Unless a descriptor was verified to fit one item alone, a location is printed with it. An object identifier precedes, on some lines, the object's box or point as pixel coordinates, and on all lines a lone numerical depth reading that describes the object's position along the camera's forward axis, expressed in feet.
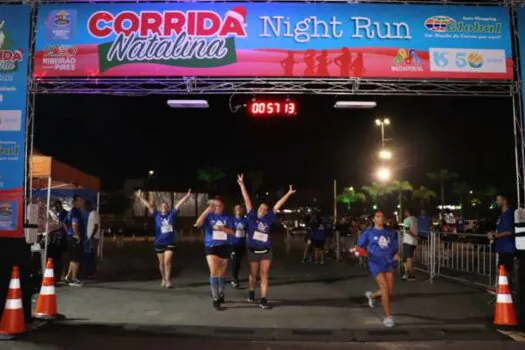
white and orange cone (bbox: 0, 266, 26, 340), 24.06
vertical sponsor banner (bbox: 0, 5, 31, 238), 27.89
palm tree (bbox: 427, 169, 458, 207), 189.18
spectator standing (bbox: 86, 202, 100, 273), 44.68
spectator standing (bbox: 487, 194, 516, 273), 32.30
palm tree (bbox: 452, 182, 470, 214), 210.20
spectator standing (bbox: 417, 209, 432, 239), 47.60
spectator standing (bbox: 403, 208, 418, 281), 43.88
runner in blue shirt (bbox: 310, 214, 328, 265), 55.47
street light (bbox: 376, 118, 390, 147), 95.52
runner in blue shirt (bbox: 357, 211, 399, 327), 27.37
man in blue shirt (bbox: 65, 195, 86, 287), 40.01
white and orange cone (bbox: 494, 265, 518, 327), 26.17
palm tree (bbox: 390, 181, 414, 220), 137.73
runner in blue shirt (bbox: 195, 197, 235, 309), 31.42
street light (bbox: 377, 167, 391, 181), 94.19
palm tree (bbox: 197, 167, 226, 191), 221.46
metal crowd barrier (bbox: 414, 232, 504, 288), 42.78
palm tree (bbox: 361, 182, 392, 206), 138.30
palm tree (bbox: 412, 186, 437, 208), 169.54
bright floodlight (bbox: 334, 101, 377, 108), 35.47
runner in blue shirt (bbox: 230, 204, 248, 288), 38.99
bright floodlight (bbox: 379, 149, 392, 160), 90.29
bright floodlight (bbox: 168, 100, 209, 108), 35.63
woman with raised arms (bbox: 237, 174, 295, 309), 31.09
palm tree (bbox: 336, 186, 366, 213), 170.09
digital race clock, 39.09
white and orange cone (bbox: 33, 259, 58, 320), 27.30
